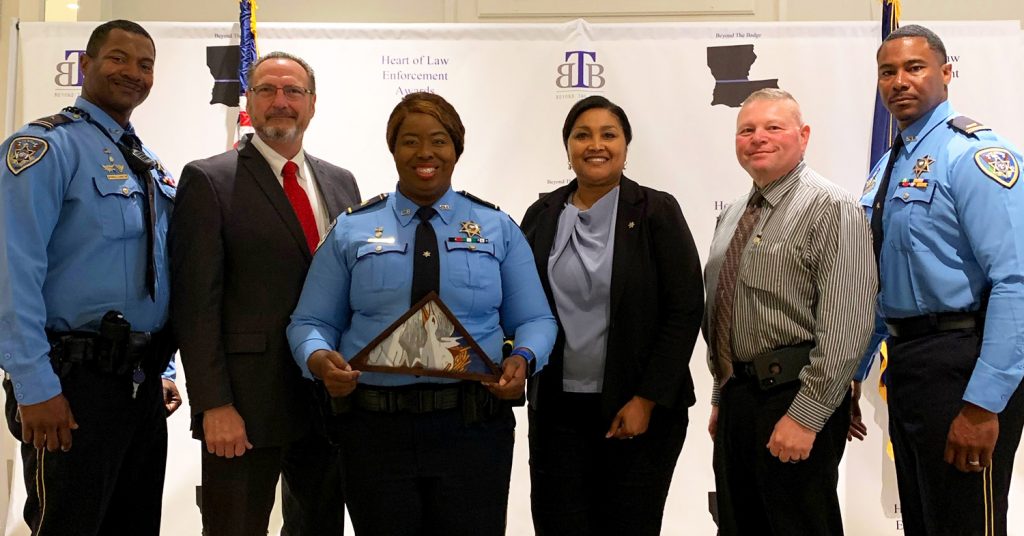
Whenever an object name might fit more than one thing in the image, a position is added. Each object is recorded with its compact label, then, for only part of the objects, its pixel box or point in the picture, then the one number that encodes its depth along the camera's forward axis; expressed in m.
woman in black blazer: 2.39
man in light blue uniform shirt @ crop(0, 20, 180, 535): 2.20
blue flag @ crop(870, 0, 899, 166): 3.76
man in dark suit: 2.30
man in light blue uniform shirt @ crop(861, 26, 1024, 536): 2.23
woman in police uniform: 2.06
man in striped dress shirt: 2.24
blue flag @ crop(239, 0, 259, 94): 3.83
